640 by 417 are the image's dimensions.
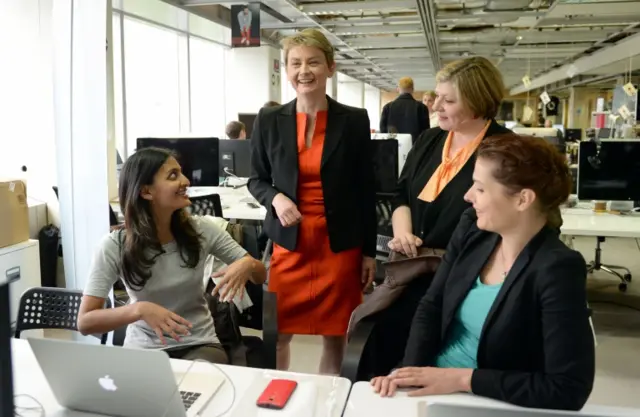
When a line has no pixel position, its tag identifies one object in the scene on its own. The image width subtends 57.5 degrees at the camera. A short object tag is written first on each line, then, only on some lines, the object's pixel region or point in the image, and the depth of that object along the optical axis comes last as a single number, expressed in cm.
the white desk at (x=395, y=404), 133
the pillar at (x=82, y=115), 267
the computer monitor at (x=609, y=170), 427
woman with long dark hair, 194
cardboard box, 374
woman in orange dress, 228
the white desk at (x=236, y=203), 415
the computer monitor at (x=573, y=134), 1083
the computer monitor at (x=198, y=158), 448
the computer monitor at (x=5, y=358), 70
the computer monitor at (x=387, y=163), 443
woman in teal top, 137
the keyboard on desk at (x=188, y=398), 139
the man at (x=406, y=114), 707
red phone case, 137
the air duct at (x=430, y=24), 643
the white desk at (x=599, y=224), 375
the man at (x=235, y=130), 602
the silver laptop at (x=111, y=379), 120
